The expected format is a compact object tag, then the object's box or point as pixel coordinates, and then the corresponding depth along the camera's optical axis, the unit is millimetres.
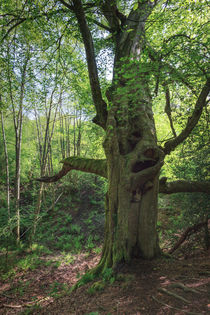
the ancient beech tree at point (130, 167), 3549
